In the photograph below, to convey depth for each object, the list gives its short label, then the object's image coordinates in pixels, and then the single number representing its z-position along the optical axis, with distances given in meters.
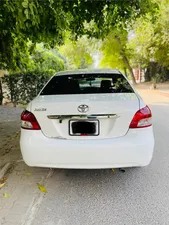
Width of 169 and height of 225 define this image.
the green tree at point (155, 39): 15.76
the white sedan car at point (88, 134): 2.82
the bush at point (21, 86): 11.37
